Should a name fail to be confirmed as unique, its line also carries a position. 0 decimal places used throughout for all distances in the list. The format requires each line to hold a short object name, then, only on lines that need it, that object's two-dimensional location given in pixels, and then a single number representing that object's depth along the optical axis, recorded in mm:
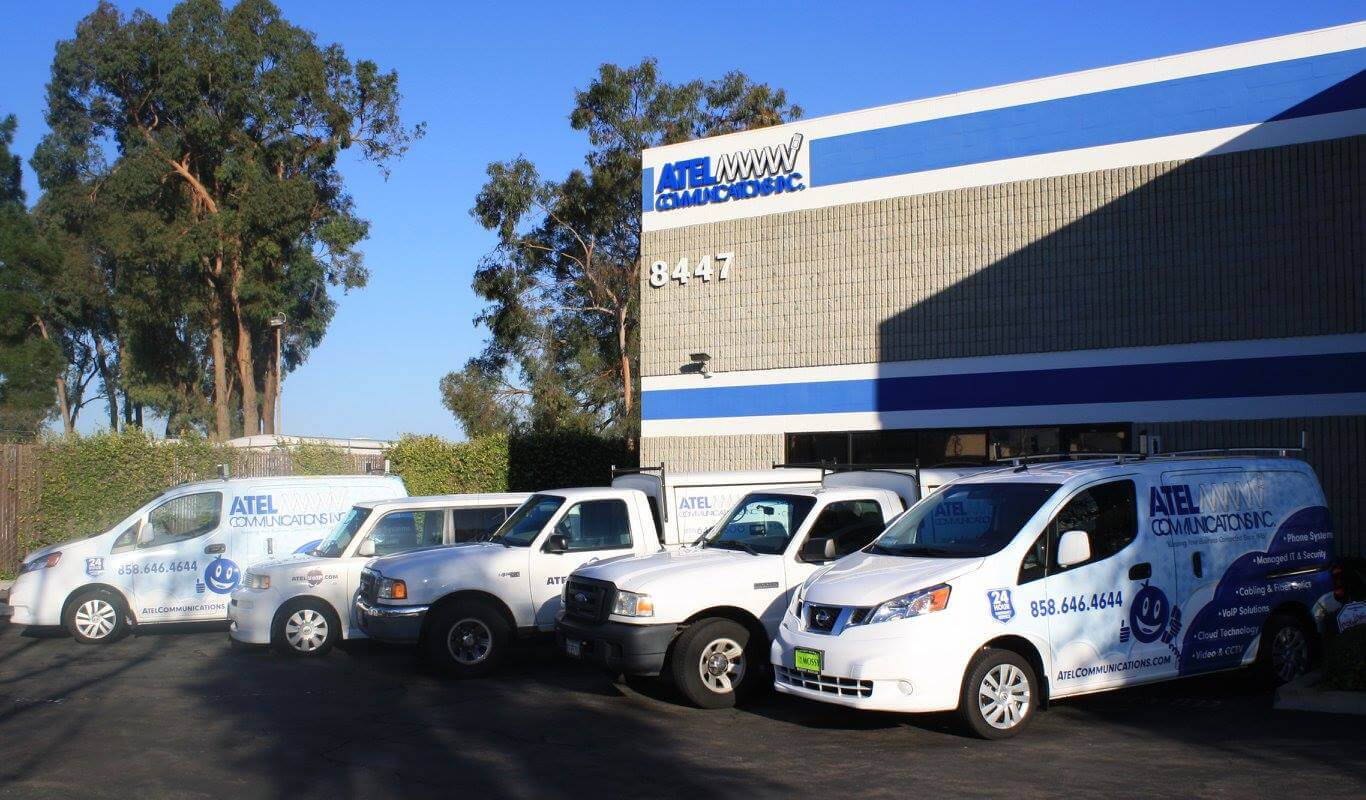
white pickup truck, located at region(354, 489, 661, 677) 12562
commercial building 17875
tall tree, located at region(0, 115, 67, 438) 53188
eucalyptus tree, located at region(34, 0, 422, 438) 40688
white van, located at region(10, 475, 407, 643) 15258
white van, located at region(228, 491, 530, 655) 14008
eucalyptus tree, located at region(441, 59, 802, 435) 40375
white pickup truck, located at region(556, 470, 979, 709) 10539
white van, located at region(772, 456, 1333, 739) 8898
